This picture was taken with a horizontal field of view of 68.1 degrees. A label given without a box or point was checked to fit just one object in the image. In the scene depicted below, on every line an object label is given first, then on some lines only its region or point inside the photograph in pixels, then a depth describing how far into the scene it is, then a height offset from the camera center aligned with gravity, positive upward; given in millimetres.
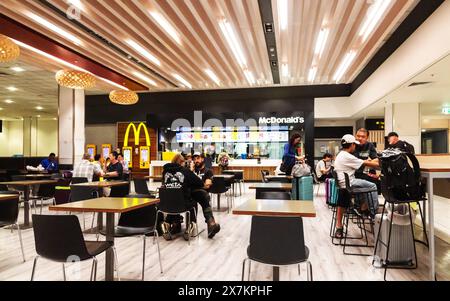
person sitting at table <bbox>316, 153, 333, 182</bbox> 8539 -437
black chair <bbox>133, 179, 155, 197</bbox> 6371 -688
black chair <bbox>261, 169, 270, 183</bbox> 6765 -546
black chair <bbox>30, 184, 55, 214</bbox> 6871 -829
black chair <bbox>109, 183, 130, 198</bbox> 5730 -698
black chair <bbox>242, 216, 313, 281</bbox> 2404 -649
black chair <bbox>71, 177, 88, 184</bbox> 6566 -568
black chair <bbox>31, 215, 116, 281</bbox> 2547 -673
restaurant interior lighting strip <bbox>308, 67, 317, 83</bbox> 11369 +2797
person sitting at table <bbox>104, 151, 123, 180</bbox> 7441 -431
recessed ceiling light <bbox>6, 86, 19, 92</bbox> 12517 +2418
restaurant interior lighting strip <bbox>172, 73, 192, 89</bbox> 11891 +2696
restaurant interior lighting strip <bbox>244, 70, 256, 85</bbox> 11745 +2778
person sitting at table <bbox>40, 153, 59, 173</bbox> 10352 -427
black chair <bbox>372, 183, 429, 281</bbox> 3305 -974
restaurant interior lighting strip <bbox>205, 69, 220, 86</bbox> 11395 +2740
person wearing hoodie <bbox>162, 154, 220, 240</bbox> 4910 -640
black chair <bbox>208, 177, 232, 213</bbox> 7160 -756
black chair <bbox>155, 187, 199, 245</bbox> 4707 -713
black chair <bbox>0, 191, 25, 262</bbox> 4148 -756
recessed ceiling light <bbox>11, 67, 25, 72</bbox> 9852 +2469
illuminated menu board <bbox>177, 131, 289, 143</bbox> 15242 +674
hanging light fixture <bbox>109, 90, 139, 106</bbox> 9594 +1595
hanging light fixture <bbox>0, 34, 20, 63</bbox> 5389 +1684
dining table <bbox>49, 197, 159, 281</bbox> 2836 -502
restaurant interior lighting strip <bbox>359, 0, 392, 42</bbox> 6173 +2722
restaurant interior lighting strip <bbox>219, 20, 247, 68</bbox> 7439 +2790
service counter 14008 -646
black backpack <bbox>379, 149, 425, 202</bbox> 3182 -257
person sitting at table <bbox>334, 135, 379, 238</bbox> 4520 -351
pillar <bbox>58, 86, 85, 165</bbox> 10883 +863
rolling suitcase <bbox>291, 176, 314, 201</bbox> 6324 -713
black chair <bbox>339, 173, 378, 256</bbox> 4385 -648
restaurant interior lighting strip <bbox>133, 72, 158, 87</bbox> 11320 +2629
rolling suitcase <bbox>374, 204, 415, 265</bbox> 3770 -1054
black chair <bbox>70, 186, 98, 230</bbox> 5102 -642
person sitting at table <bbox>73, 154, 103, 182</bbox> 7070 -400
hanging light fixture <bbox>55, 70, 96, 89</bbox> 7199 +1596
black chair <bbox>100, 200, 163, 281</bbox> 3642 -789
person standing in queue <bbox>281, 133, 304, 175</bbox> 6153 -138
